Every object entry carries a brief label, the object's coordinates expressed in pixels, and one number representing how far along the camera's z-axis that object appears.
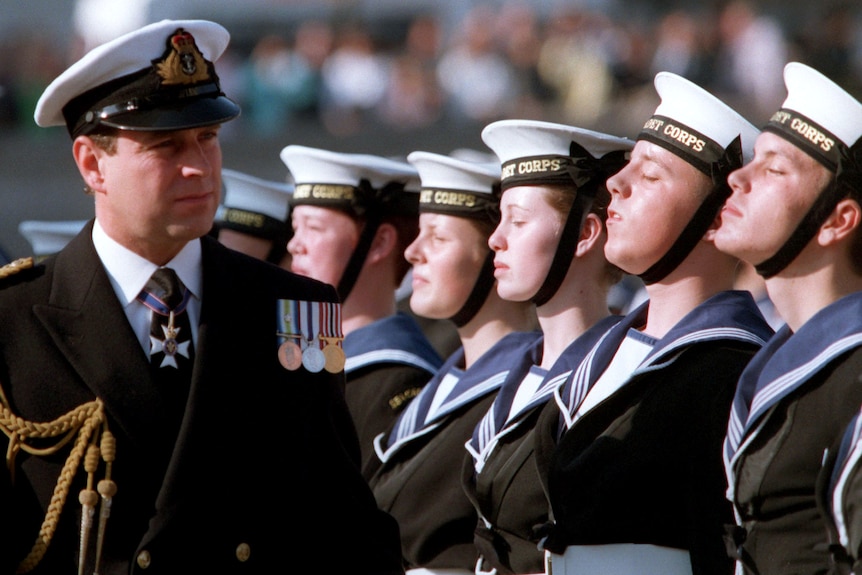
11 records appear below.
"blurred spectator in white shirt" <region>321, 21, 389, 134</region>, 32.31
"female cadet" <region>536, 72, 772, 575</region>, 9.12
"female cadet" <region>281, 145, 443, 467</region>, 13.80
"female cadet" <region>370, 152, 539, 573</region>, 11.26
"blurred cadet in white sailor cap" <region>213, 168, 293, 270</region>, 15.85
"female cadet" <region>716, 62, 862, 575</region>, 8.15
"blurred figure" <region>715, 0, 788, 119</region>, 30.22
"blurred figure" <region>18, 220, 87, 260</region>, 17.19
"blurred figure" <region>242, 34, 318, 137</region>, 32.87
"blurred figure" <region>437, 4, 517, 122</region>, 31.97
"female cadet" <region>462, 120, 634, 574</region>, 10.39
